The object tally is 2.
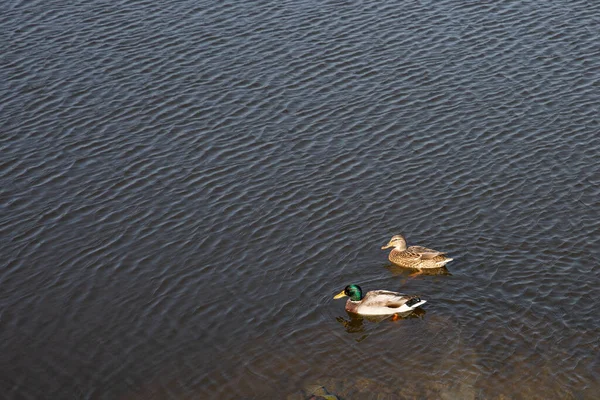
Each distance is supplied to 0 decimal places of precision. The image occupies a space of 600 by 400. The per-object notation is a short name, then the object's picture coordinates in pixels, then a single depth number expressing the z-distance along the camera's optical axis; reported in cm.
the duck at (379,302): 1722
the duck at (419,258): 1811
